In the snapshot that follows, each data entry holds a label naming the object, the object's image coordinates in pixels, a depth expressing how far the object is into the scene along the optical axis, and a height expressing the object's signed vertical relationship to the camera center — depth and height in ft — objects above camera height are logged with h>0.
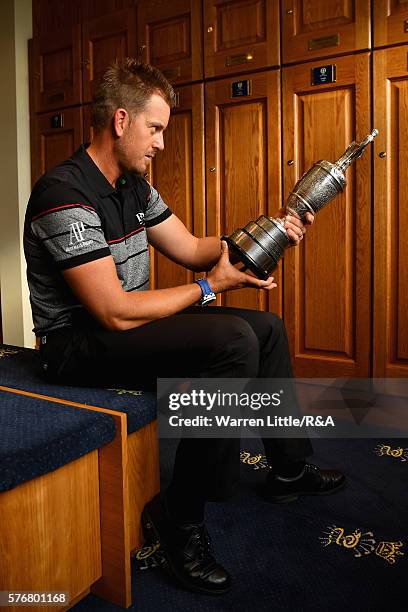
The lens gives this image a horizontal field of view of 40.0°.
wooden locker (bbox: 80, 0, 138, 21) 9.72 +5.15
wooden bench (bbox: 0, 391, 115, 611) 3.26 -1.25
